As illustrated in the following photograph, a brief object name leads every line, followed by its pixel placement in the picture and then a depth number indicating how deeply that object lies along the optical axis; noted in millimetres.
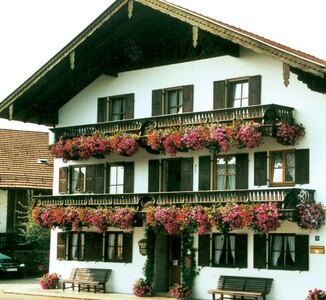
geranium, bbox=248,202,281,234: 25578
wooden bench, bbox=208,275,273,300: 26884
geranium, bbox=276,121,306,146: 26234
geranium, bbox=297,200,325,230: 25719
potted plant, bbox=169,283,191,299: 28719
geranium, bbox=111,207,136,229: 29812
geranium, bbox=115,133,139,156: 30172
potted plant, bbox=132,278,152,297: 30062
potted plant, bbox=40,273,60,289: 33344
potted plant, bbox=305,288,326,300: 25281
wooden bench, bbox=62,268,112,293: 31891
